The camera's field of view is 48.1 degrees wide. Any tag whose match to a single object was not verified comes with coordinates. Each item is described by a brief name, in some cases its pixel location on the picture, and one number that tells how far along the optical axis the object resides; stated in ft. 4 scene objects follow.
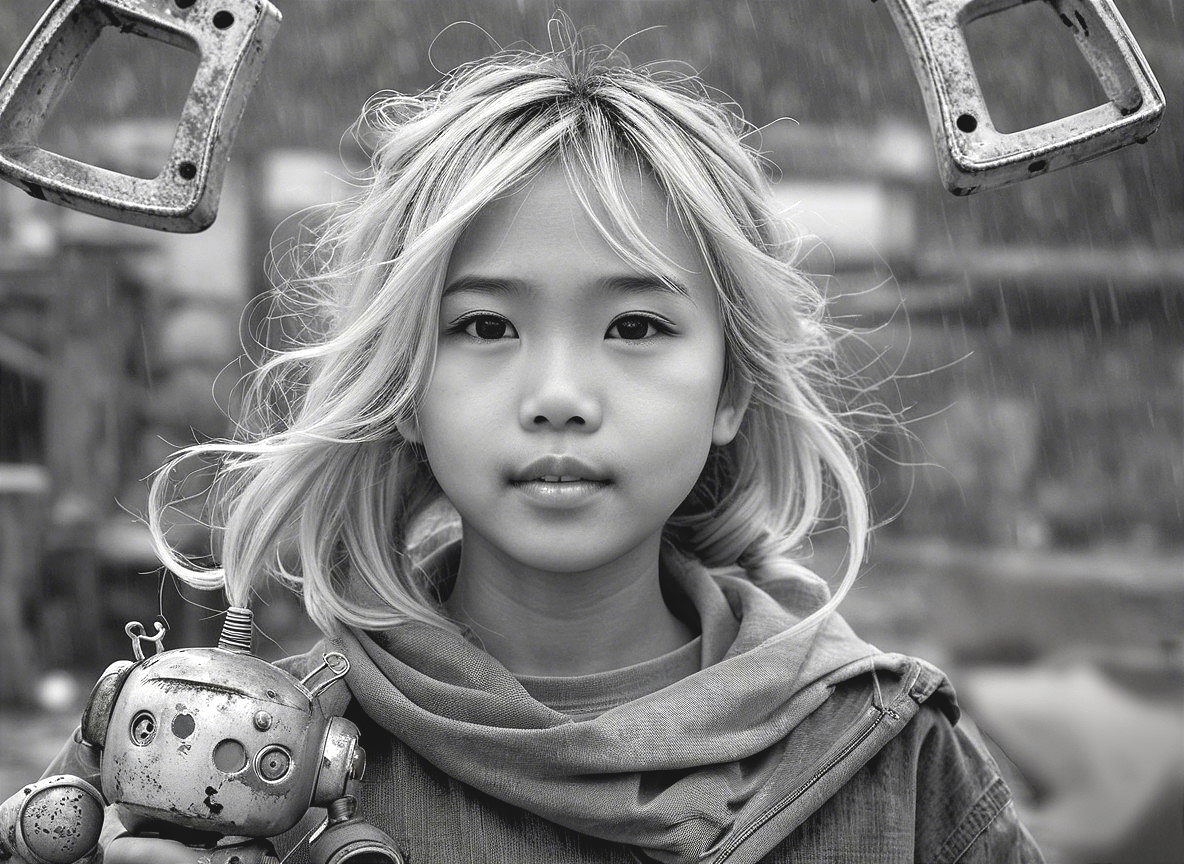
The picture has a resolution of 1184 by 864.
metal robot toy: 3.53
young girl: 4.22
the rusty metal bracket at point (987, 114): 3.45
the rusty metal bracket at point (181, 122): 3.46
